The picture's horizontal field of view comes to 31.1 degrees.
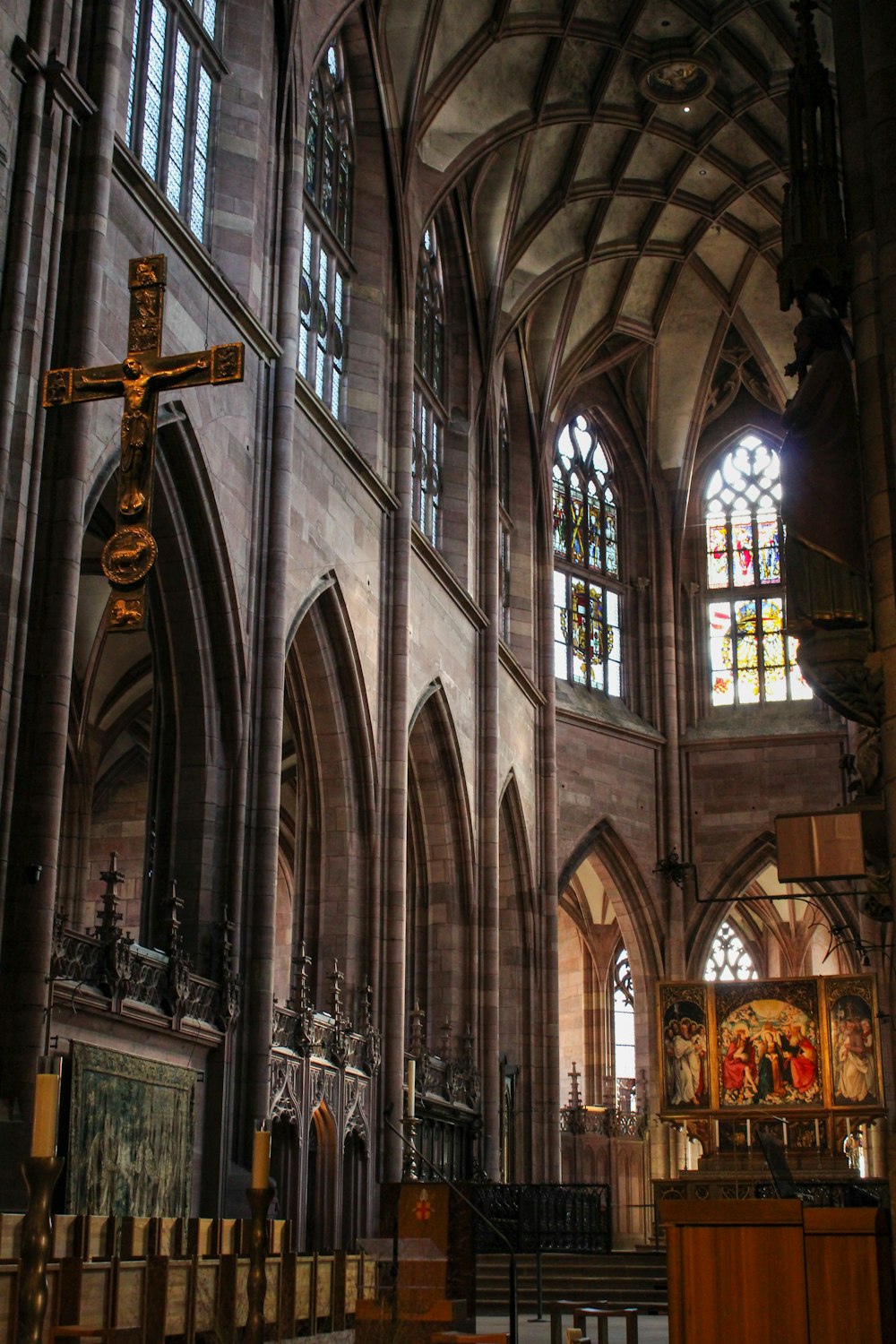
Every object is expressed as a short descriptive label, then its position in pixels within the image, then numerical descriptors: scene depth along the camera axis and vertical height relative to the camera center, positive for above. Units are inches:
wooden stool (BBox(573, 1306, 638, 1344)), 390.6 -36.0
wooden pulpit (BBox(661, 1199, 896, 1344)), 277.1 -17.2
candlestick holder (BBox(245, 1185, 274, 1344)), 216.7 -12.1
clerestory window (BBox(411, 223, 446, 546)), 968.3 +456.4
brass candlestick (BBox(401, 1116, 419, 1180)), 753.3 +3.9
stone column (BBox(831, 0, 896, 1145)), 395.2 +231.3
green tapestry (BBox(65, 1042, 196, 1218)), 495.2 +9.4
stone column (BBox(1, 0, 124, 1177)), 452.4 +149.4
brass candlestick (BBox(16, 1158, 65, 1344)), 174.4 -8.3
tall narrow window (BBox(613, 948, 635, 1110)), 1396.4 +125.5
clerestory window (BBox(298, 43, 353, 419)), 797.2 +456.2
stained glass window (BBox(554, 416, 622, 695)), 1264.8 +464.3
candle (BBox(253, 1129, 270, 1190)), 224.2 +1.0
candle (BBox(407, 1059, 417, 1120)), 753.6 +37.6
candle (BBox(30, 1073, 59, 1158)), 174.6 +5.1
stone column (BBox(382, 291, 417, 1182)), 769.6 +195.8
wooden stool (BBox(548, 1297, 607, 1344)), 418.6 -36.3
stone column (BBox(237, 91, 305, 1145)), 607.2 +191.2
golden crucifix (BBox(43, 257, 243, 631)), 327.9 +157.8
